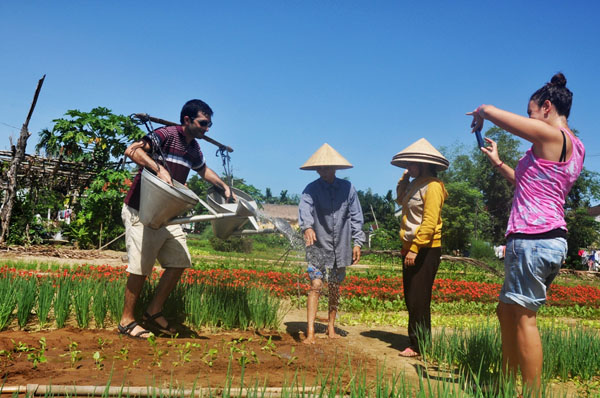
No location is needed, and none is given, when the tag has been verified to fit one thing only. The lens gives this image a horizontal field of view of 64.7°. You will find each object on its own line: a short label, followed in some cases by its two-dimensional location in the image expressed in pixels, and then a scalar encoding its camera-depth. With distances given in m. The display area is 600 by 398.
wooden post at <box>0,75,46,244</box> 12.22
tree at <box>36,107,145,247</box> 13.52
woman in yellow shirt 3.78
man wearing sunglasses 3.64
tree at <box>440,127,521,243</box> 39.72
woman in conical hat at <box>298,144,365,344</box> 4.32
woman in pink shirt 2.46
